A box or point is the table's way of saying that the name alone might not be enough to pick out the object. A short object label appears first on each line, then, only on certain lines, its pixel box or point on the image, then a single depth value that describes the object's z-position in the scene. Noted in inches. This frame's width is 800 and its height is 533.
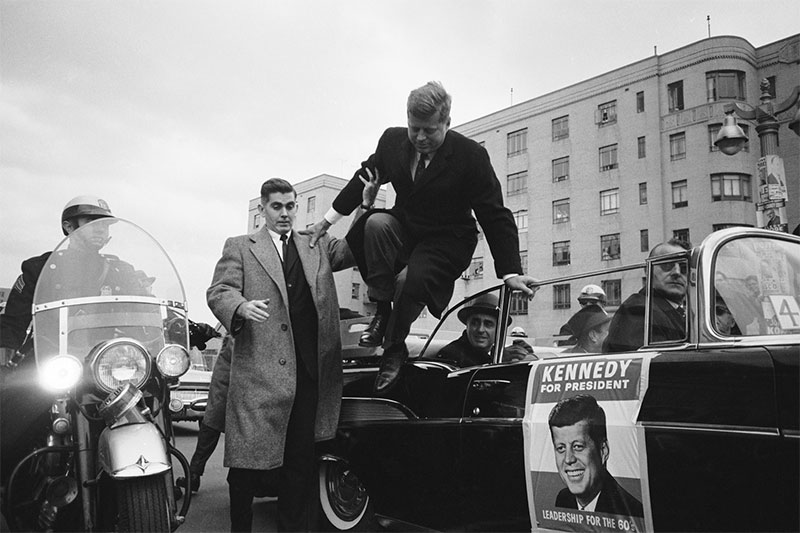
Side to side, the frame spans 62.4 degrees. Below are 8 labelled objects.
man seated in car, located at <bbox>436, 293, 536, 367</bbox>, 144.9
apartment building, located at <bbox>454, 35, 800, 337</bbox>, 1228.5
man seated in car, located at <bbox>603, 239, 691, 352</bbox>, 110.1
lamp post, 316.8
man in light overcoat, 145.7
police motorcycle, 118.9
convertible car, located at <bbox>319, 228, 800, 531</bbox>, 87.6
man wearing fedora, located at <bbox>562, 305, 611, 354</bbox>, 122.3
